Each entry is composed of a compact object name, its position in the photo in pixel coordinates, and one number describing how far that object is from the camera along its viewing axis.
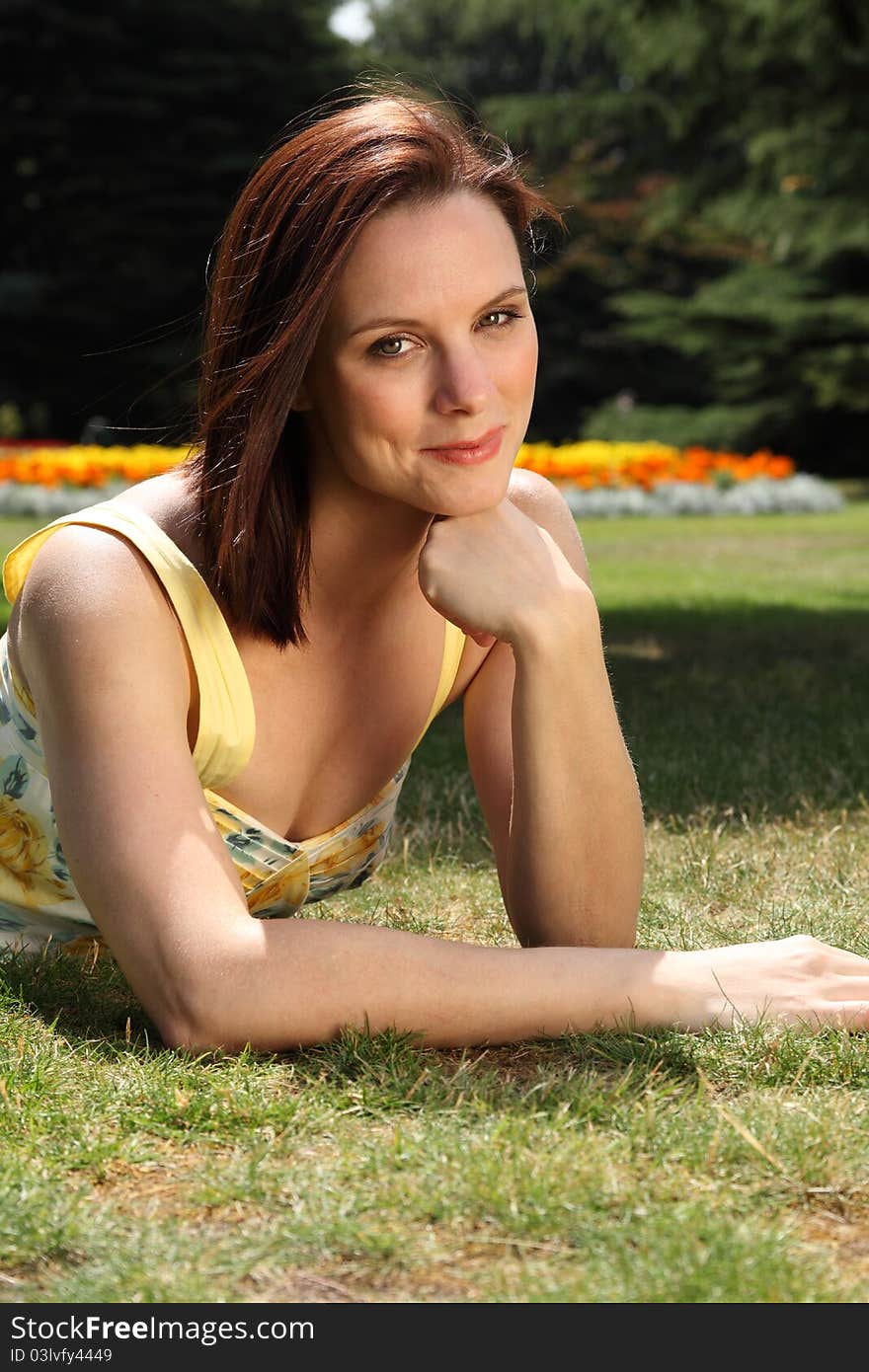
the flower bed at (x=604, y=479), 12.69
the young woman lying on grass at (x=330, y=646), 2.15
